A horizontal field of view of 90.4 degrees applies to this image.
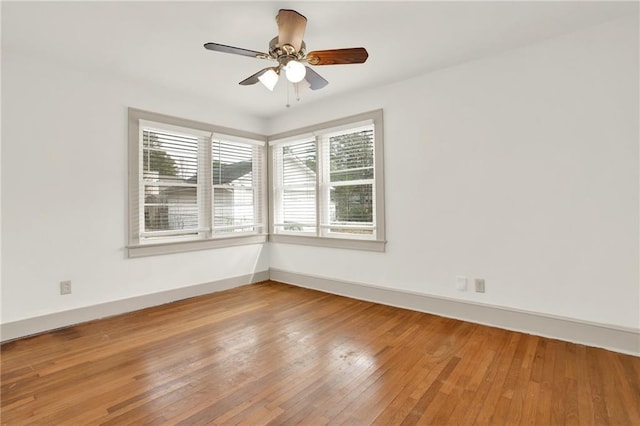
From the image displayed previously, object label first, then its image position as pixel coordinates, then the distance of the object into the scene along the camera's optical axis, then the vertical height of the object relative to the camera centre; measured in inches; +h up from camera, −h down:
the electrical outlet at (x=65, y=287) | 121.5 -27.0
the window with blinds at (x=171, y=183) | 147.3 +15.8
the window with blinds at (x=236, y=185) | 174.4 +17.1
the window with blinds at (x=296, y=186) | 179.3 +16.7
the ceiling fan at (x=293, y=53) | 87.5 +46.3
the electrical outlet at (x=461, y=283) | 124.9 -27.9
